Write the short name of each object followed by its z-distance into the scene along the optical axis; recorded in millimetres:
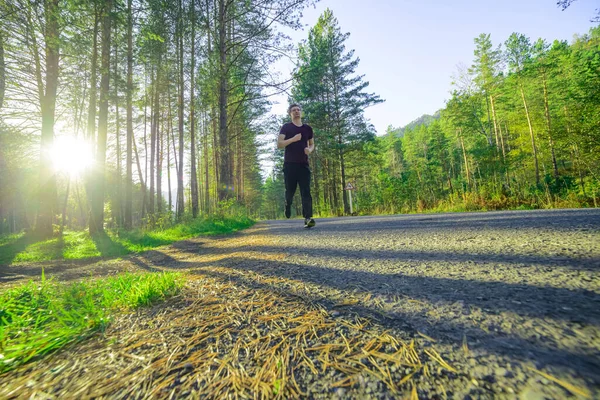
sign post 14481
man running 4516
